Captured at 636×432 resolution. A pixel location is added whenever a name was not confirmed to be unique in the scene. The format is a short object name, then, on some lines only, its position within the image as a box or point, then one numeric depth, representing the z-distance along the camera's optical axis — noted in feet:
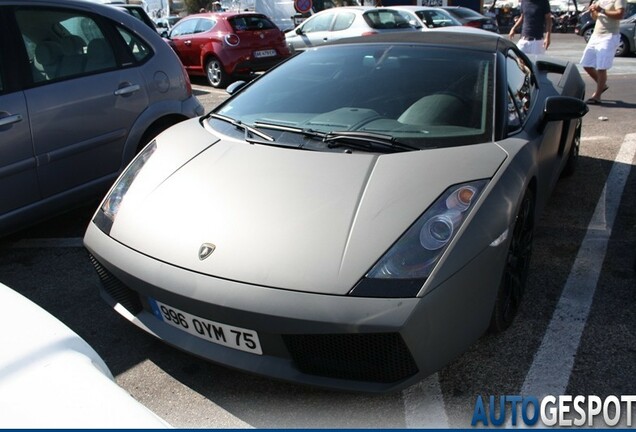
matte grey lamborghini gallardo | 7.09
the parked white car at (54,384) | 4.64
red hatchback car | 37.70
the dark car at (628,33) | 45.88
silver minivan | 12.23
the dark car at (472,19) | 51.08
